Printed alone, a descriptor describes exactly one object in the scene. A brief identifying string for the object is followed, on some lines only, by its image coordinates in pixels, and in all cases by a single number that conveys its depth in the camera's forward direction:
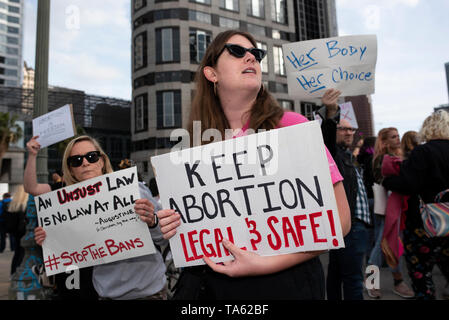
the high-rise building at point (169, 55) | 32.25
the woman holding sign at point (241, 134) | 1.49
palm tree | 37.88
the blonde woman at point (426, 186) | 3.05
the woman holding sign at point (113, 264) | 2.50
